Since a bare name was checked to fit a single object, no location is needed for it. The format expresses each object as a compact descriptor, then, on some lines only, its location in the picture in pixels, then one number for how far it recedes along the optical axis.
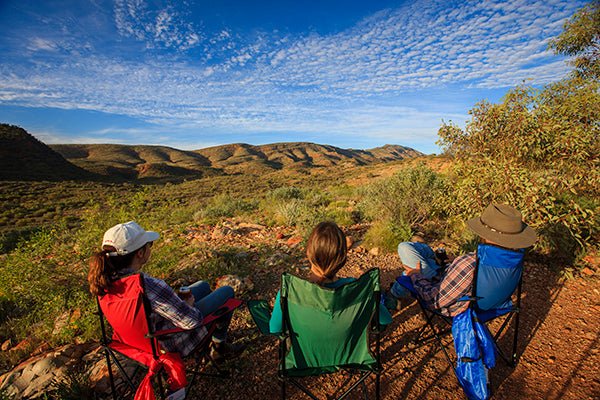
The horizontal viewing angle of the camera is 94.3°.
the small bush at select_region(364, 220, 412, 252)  5.33
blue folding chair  2.22
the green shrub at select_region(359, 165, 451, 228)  6.40
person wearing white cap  1.86
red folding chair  1.85
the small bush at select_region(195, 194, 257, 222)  9.76
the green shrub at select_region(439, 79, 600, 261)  3.71
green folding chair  1.79
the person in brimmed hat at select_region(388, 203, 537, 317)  2.24
